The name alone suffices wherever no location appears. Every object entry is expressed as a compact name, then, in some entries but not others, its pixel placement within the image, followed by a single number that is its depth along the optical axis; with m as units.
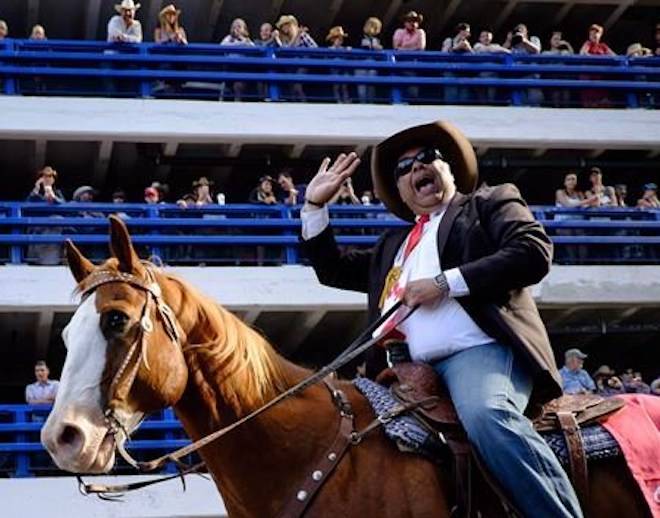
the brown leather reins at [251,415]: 5.70
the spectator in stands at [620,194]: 20.59
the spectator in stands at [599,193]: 19.89
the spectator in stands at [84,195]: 18.62
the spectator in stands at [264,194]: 18.98
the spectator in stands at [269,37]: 20.27
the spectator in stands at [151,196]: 18.77
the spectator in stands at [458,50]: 20.89
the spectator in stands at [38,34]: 19.66
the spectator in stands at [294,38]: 20.58
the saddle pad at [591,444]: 6.11
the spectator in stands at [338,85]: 20.66
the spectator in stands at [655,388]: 16.44
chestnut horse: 5.47
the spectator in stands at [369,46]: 20.70
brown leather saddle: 5.80
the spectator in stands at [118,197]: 19.02
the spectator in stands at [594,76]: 21.69
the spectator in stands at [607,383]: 16.97
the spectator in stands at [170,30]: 19.91
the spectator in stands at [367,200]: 19.25
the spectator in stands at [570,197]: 19.89
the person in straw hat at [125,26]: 19.55
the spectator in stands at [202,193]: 18.77
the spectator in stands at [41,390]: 16.75
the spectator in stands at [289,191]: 19.05
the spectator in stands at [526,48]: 21.41
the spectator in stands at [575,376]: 16.25
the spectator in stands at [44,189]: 18.02
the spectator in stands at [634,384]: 17.36
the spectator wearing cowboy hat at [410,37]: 21.28
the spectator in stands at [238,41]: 20.25
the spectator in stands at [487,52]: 21.11
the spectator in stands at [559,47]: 21.80
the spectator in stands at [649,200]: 20.41
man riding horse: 5.76
